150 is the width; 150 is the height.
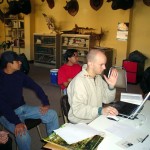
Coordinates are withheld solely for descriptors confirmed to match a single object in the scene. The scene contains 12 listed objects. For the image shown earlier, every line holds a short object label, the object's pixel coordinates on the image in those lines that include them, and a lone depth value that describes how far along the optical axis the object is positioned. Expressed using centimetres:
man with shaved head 192
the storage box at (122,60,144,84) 560
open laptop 186
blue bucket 465
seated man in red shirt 318
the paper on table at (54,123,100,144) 143
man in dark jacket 238
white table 139
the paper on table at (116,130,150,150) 140
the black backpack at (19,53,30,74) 614
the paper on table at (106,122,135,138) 156
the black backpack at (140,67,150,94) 388
